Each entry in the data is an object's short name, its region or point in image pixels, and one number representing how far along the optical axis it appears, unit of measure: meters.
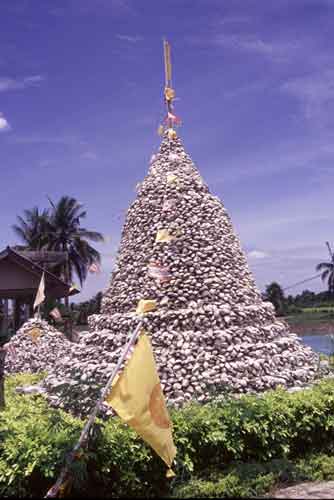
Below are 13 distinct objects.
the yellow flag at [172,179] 10.44
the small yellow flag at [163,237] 9.50
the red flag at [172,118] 11.02
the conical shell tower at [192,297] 8.29
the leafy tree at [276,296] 36.73
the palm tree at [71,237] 37.50
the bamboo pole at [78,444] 4.81
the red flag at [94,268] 11.20
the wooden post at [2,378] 7.28
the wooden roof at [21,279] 18.75
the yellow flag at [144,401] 4.82
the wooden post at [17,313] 21.75
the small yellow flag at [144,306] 5.14
